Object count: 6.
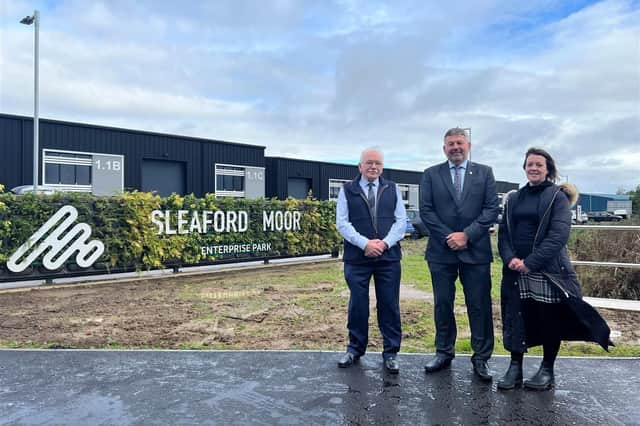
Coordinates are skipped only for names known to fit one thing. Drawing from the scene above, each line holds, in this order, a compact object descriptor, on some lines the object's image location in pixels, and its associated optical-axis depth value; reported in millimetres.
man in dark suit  3846
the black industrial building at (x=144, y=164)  19266
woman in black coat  3488
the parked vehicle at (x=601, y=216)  48462
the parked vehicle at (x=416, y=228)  22391
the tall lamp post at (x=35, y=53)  16547
